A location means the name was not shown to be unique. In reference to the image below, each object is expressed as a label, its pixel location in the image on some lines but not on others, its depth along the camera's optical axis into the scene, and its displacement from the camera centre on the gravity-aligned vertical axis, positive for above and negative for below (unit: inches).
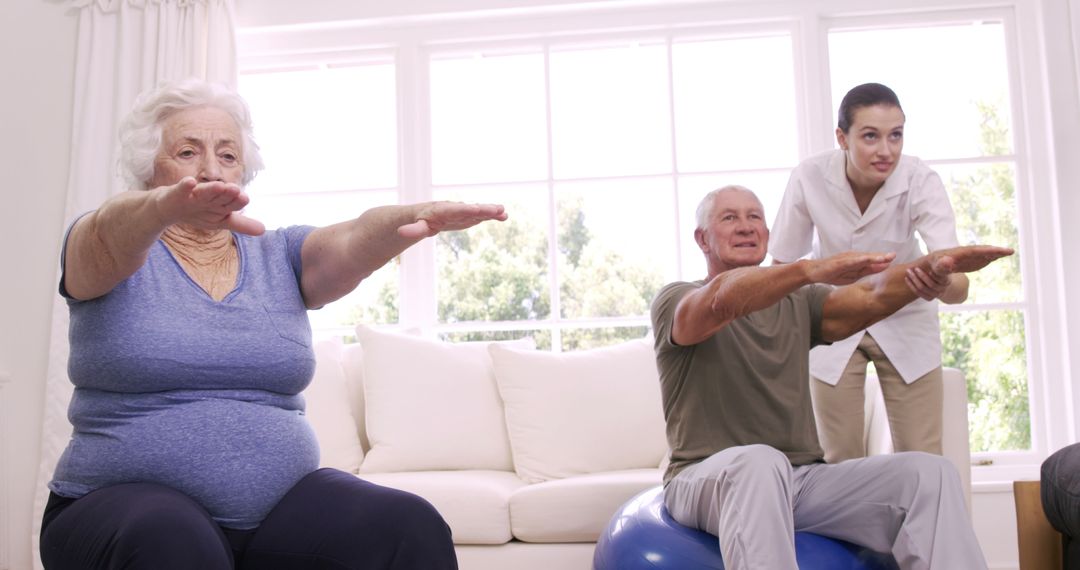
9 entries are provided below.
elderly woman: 52.8 -3.6
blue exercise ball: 75.0 -16.8
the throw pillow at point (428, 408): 127.6 -8.0
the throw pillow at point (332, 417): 130.0 -8.8
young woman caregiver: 103.7 +10.5
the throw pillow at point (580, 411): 124.0 -8.9
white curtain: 156.2 +47.0
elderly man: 70.0 -6.7
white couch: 119.4 -9.6
